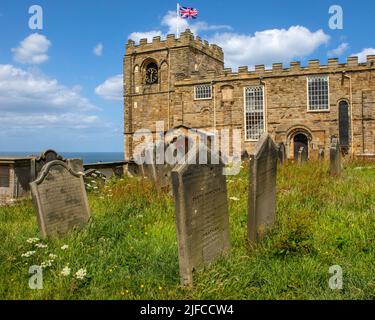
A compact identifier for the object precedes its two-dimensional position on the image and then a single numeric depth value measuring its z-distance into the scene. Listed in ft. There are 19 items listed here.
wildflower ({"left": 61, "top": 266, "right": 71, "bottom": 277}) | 14.88
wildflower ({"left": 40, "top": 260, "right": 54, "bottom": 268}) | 16.01
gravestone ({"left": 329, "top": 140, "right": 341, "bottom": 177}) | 39.37
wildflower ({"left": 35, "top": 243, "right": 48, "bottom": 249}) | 18.41
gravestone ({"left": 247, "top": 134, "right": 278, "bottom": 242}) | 19.07
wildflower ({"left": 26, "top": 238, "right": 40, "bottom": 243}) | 18.73
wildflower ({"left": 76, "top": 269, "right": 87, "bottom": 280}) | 14.65
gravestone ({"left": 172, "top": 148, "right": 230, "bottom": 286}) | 14.79
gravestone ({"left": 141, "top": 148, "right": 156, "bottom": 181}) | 44.79
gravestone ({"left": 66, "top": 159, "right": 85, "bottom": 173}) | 42.11
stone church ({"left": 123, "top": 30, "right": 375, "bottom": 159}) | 93.45
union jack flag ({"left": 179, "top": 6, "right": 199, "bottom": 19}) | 110.63
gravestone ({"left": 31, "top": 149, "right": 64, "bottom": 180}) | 39.58
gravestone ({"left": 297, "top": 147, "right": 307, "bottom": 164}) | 53.77
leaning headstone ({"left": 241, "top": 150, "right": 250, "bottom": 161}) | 83.02
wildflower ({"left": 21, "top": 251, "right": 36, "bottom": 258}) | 16.96
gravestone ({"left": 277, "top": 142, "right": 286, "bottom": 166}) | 49.93
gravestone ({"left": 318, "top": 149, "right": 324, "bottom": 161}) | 65.57
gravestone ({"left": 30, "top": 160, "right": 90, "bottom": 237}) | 21.43
